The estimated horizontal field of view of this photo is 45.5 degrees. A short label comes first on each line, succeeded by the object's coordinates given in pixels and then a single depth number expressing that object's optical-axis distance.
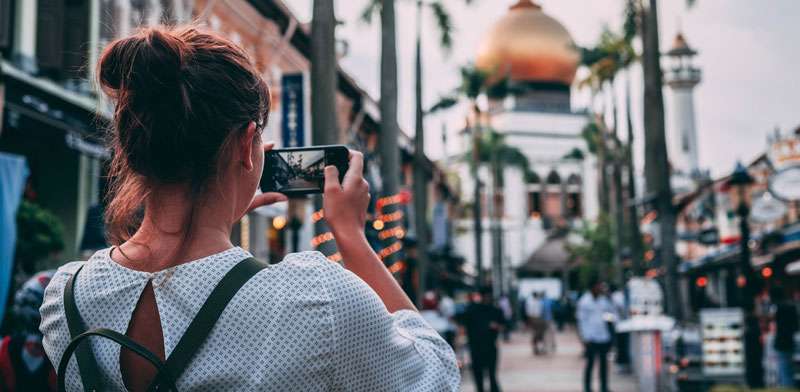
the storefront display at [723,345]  15.79
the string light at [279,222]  24.31
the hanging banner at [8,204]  9.20
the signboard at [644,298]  14.50
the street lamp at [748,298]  15.42
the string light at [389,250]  17.74
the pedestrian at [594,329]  15.34
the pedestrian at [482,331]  14.98
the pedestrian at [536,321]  27.09
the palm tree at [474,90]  41.72
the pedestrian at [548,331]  28.39
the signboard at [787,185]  18.05
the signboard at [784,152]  20.97
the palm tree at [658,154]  18.11
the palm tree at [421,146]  25.78
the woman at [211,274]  1.72
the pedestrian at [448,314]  20.31
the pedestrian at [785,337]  15.10
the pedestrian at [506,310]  37.31
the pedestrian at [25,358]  5.82
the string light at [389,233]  16.81
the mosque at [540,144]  68.44
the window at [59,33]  13.36
